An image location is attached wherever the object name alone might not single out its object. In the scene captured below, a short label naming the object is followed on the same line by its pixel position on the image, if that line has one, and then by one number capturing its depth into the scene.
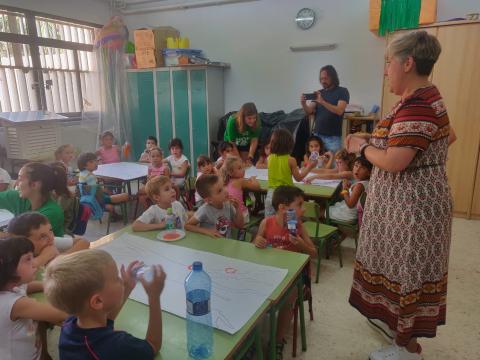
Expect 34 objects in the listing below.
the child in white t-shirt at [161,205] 2.11
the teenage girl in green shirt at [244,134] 4.06
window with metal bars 5.20
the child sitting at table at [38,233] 1.55
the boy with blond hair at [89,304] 0.93
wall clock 5.04
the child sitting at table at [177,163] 4.23
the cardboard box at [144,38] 5.71
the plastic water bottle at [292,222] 1.96
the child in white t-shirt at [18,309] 1.15
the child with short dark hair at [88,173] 3.37
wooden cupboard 3.83
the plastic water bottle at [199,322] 1.07
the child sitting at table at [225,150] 3.90
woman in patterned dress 1.46
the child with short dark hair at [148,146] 4.74
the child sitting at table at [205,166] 3.49
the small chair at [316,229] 2.62
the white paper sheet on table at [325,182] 3.17
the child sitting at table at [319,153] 3.79
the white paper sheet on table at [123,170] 3.81
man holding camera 4.06
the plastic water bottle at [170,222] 2.03
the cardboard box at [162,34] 5.77
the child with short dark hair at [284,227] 2.03
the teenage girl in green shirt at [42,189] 1.98
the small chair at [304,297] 1.92
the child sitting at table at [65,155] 3.91
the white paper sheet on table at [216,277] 1.25
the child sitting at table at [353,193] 2.72
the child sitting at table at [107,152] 4.74
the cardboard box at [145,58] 5.82
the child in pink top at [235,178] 2.83
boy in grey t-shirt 2.14
